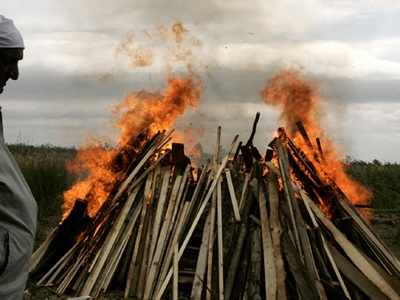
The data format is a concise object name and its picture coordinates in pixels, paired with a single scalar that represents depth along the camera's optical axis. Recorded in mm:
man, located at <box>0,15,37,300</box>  2012
